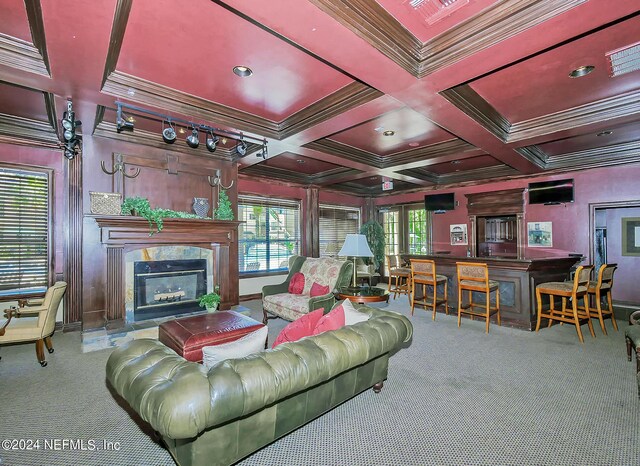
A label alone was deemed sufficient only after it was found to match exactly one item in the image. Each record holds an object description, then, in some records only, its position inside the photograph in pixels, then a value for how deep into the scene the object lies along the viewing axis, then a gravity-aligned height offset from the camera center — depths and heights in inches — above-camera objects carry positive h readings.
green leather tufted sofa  52.5 -28.9
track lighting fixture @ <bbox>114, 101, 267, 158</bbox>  128.6 +54.9
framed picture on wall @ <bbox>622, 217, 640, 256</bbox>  213.6 -1.4
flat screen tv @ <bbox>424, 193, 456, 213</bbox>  294.5 +33.7
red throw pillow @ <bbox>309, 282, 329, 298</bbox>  171.0 -29.3
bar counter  177.2 -26.4
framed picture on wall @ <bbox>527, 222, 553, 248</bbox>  241.6 +0.2
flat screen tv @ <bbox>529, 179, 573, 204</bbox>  227.6 +33.2
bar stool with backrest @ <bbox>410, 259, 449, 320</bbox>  198.4 -28.3
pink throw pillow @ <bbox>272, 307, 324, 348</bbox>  87.7 -26.4
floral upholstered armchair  162.4 -30.6
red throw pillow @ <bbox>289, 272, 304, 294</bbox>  189.8 -28.7
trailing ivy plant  170.9 +16.1
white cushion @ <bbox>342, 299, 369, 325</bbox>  95.6 -24.8
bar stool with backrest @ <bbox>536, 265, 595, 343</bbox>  157.6 -31.6
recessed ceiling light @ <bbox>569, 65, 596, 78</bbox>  110.4 +60.1
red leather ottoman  110.3 -35.7
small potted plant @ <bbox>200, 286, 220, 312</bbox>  169.5 -34.6
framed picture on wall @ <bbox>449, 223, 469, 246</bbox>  291.9 +2.0
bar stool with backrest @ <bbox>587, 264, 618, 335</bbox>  164.1 -29.1
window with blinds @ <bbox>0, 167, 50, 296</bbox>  162.2 +5.5
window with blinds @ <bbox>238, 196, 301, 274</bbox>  264.5 +4.8
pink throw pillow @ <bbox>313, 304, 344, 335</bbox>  87.1 -24.6
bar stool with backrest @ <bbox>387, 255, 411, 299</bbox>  246.8 -38.3
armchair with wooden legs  126.2 -35.5
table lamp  167.6 -5.4
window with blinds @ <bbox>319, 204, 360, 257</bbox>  329.4 +13.6
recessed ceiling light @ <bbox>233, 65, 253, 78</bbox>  111.2 +62.1
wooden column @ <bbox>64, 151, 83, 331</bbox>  173.3 +4.9
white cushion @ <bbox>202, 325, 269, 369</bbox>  68.5 -25.5
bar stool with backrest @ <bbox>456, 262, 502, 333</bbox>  171.0 -27.4
